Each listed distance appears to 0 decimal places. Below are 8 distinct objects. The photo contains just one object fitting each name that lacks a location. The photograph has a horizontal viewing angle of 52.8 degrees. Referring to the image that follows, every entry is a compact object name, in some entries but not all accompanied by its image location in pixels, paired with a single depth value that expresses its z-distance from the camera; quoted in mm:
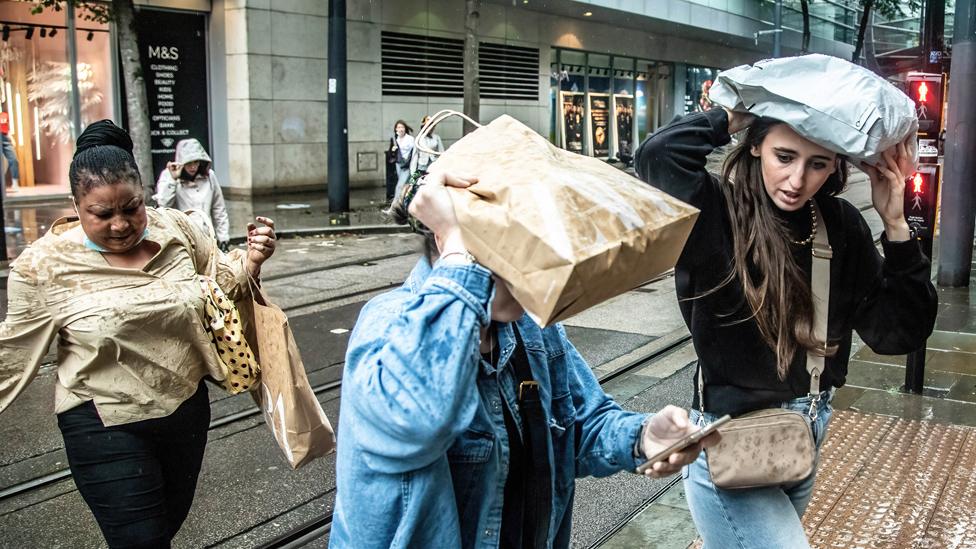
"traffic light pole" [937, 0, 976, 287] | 9734
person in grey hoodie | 9188
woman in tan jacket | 3115
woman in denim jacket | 1606
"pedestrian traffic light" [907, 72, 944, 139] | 8188
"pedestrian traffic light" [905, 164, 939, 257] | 9102
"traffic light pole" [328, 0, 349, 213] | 17172
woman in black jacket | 2555
